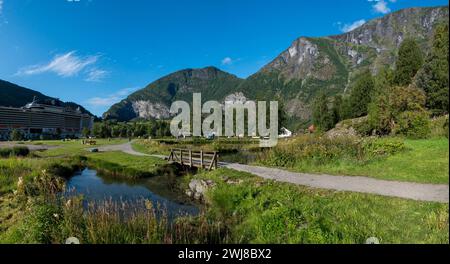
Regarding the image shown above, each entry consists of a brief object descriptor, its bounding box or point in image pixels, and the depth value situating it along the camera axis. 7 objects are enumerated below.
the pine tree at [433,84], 28.38
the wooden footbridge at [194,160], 18.62
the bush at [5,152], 31.29
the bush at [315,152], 16.45
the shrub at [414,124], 20.23
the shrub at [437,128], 19.41
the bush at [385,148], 15.52
